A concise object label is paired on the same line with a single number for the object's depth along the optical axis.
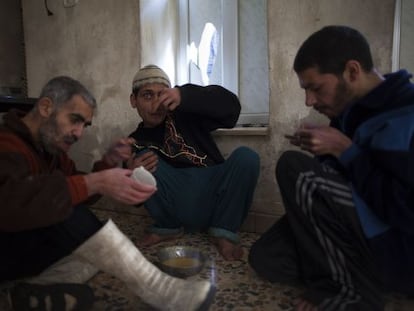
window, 1.88
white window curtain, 1.89
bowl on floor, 1.05
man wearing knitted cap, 1.39
